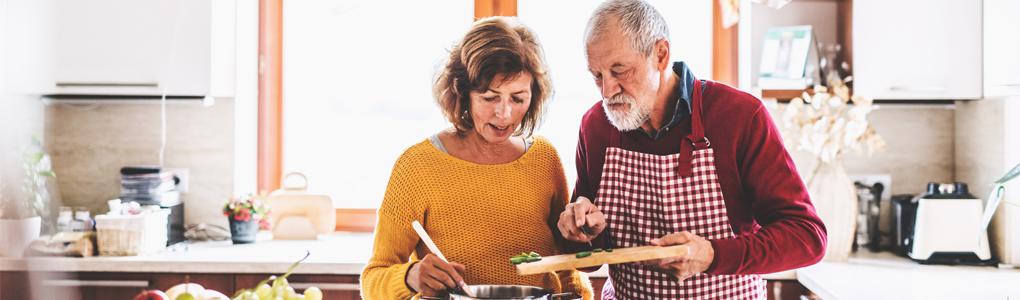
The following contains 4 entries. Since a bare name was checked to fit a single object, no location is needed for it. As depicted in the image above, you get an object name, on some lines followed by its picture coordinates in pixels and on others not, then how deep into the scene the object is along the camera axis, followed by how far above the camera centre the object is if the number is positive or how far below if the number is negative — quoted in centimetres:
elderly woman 121 -8
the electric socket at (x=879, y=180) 243 -14
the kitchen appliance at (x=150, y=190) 228 -17
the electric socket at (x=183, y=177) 252 -14
